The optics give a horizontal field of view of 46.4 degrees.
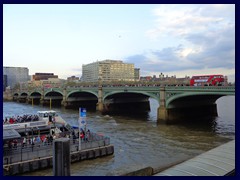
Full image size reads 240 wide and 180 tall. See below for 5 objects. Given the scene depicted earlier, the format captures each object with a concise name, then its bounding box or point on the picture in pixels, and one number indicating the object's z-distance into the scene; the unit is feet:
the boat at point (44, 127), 88.38
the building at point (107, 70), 648.38
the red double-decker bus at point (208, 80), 158.20
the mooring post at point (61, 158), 39.55
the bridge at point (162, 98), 132.05
